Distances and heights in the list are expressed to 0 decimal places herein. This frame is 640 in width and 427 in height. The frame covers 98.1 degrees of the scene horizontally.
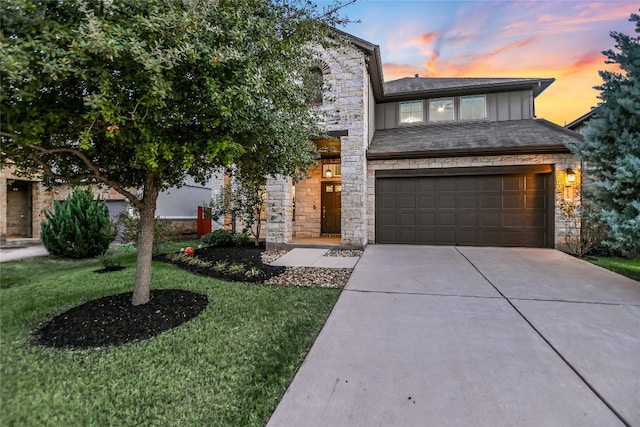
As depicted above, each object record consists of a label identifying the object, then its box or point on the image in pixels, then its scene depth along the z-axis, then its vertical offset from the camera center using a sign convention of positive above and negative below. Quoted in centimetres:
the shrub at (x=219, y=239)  930 -93
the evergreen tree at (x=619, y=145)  461 +117
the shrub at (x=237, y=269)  567 -120
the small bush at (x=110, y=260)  582 -109
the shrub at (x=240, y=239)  926 -93
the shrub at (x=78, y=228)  651 -38
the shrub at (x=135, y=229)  698 -48
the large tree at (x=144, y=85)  201 +107
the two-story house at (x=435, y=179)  838 +98
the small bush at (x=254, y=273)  545 -123
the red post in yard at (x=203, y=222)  1177 -46
